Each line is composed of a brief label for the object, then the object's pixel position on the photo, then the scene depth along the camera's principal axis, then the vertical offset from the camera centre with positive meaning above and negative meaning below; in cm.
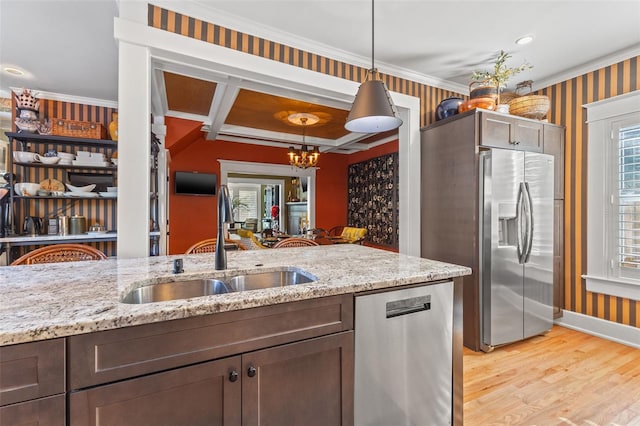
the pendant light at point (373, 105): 180 +65
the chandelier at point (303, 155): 486 +100
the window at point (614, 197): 282 +15
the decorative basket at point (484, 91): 284 +116
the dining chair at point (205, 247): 243 -29
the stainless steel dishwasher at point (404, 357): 132 -69
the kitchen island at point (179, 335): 84 -41
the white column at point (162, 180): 407 +43
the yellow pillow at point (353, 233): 601 -45
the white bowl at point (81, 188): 377 +30
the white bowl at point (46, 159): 362 +64
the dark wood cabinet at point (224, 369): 88 -54
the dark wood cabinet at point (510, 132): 271 +76
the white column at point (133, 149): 201 +43
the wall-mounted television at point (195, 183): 531 +52
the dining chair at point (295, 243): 281 -30
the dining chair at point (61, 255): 186 -28
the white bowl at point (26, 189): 354 +27
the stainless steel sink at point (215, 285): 135 -37
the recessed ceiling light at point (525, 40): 260 +152
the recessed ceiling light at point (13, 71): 320 +153
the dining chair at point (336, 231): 702 -46
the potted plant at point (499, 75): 289 +137
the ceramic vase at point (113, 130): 362 +100
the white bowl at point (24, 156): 352 +66
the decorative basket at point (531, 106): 301 +108
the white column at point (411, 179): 328 +36
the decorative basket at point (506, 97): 333 +129
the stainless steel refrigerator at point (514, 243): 266 -29
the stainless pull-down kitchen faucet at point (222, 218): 150 -3
